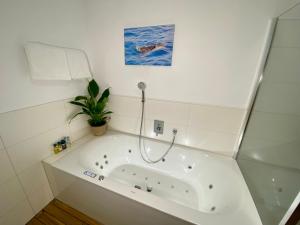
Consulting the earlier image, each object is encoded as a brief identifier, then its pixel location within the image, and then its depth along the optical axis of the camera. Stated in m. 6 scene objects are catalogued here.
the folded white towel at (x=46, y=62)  1.09
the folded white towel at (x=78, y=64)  1.40
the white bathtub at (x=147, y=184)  0.92
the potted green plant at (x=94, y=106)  1.61
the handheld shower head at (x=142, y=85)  1.56
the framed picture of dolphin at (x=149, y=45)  1.33
